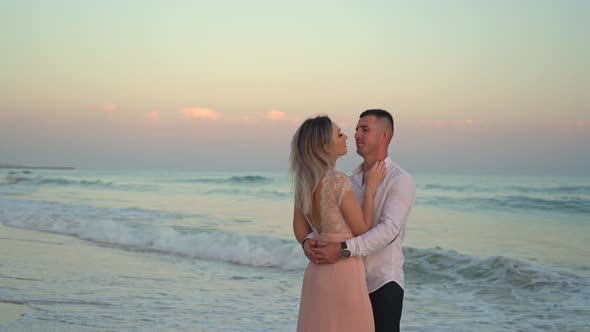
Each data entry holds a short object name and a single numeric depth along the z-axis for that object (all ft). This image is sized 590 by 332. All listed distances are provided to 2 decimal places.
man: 11.52
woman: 11.51
